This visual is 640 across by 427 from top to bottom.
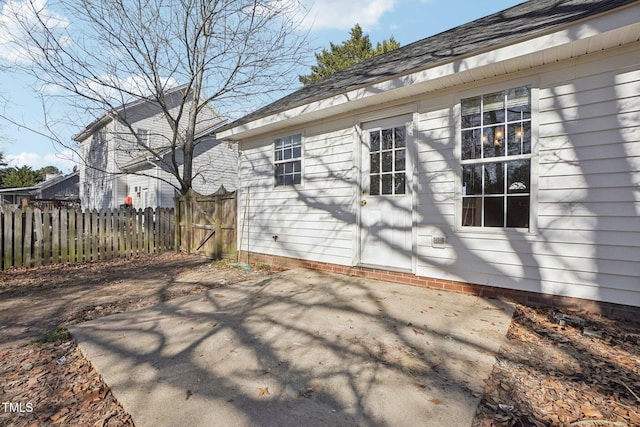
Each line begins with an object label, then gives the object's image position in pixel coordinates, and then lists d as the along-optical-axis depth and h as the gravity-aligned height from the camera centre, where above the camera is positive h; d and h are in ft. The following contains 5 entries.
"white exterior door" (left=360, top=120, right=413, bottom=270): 15.14 +0.80
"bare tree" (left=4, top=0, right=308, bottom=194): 25.41 +15.09
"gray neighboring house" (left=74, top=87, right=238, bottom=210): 44.91 +7.88
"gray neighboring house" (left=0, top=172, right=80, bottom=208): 82.64 +5.86
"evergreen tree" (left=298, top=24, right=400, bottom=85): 80.18 +42.98
